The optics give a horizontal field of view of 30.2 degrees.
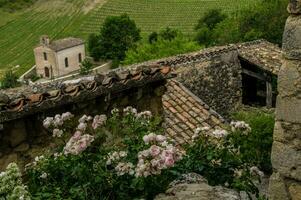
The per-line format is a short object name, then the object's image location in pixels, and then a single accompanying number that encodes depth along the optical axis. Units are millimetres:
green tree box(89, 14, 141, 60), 55281
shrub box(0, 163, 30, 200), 3234
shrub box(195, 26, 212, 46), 46144
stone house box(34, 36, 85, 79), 56781
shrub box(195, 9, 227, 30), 52906
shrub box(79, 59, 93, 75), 51469
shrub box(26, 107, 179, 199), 3467
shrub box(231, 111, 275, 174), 3906
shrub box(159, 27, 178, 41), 49188
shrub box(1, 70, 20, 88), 47406
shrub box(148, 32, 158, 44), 54156
